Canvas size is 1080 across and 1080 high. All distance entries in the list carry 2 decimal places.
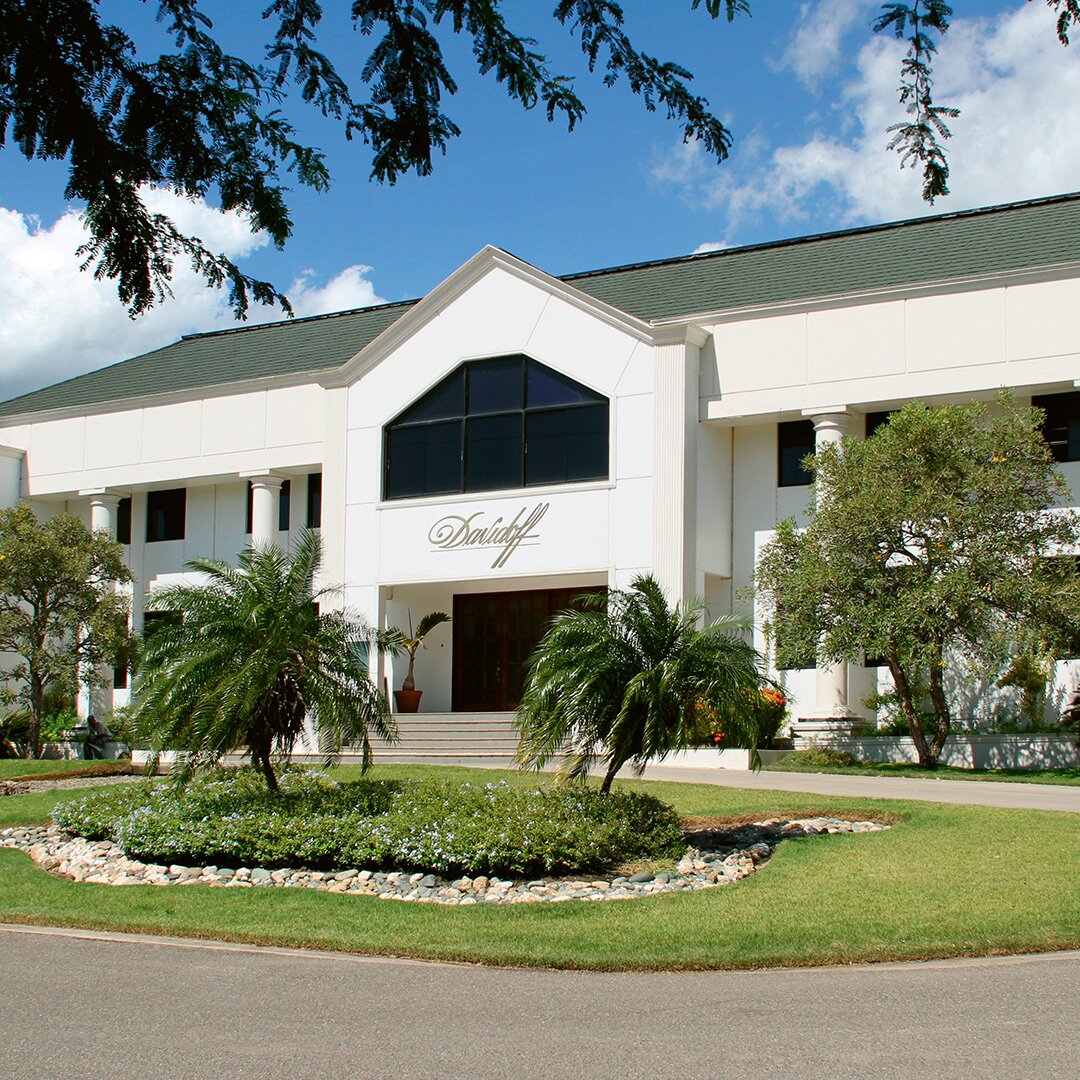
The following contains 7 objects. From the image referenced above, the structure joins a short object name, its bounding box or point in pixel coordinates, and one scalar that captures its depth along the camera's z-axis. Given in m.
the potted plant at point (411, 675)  29.09
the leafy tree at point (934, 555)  20.20
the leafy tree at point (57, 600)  28.08
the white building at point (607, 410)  24.80
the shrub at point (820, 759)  22.44
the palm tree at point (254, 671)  14.00
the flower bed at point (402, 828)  12.47
